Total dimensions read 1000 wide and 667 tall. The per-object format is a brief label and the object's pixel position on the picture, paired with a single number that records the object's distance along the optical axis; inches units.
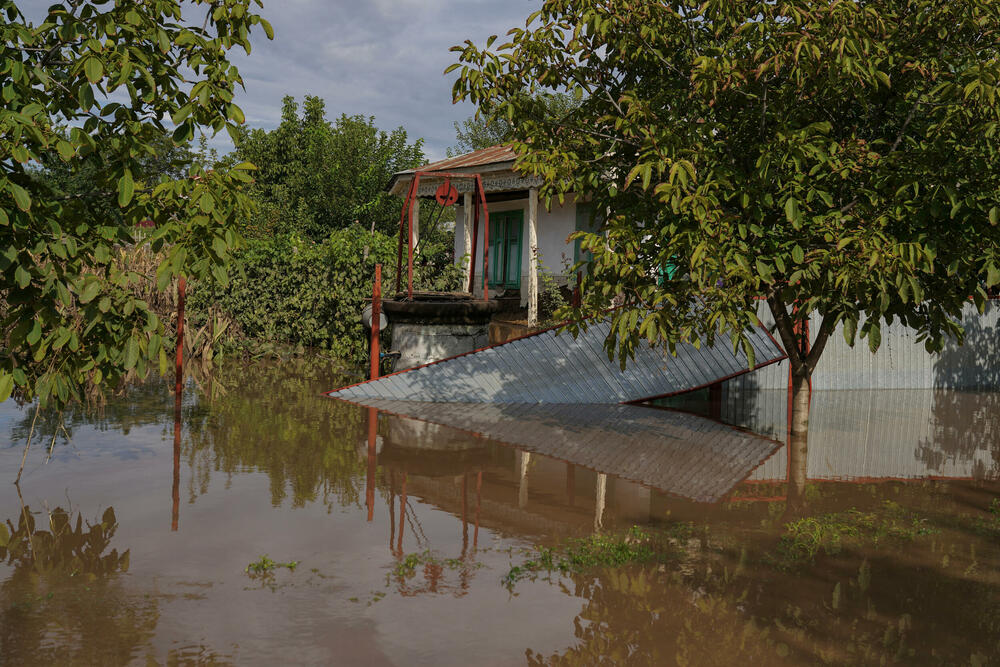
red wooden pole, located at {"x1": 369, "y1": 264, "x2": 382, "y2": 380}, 490.0
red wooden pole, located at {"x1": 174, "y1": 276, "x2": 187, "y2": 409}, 357.1
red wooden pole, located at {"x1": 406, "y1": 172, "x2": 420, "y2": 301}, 515.3
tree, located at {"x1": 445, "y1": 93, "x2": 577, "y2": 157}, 1552.7
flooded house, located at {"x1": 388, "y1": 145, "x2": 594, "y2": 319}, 657.0
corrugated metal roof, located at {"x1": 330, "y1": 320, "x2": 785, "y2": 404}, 479.5
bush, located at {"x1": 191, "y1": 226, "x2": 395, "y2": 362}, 676.1
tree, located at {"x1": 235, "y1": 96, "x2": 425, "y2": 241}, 1200.8
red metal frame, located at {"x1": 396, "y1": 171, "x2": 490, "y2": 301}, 518.9
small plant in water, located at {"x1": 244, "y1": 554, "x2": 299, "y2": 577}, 210.4
